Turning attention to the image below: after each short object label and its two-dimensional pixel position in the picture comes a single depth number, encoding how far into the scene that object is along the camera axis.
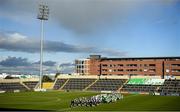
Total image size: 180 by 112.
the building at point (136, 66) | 107.21
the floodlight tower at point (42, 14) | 80.33
